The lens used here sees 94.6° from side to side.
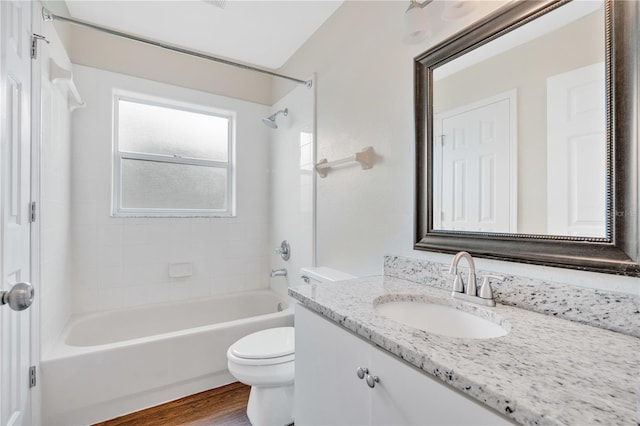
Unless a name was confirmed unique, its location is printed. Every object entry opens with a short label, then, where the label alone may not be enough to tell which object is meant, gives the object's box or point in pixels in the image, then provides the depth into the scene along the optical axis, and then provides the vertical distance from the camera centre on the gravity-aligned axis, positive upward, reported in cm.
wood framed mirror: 75 +24
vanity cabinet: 56 -42
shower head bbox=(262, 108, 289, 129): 249 +79
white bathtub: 148 -85
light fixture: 119 +77
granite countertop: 44 -29
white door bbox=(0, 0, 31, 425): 101 +6
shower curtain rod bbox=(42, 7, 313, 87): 146 +101
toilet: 143 -78
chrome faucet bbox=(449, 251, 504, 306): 95 -25
